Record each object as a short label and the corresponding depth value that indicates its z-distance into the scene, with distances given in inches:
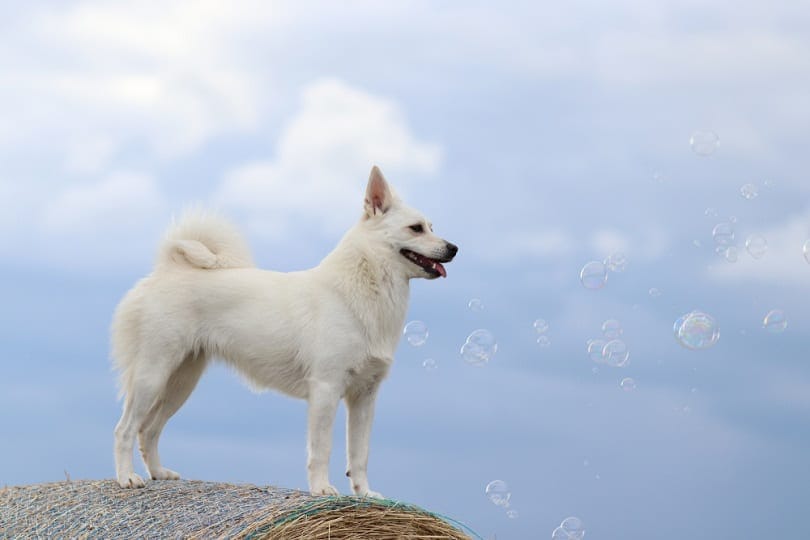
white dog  526.6
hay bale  465.1
